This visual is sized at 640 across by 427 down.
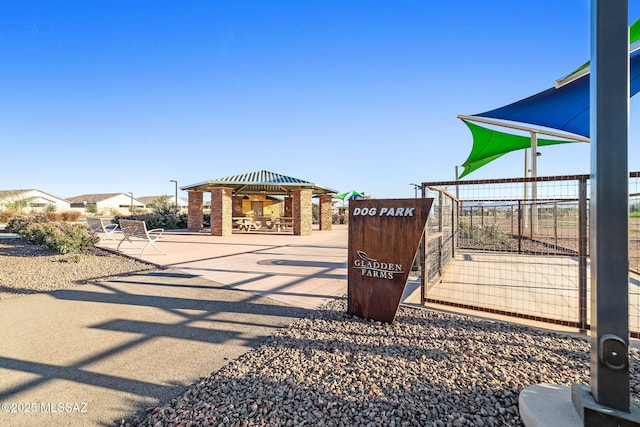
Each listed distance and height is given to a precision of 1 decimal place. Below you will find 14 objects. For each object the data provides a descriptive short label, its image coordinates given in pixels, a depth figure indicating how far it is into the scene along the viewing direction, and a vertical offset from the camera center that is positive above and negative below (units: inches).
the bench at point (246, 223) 660.7 -16.5
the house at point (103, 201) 2487.2 +120.3
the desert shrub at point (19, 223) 503.5 -15.8
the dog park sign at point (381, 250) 135.9 -15.9
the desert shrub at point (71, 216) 879.1 -3.5
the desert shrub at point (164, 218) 759.7 -7.1
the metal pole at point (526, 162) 655.1 +116.2
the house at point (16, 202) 1143.6 +49.7
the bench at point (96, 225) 390.3 -12.7
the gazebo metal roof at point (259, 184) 582.4 +60.8
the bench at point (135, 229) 322.3 -15.4
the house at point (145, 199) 3083.2 +164.1
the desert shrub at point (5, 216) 951.0 -4.5
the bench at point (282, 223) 690.2 -16.6
